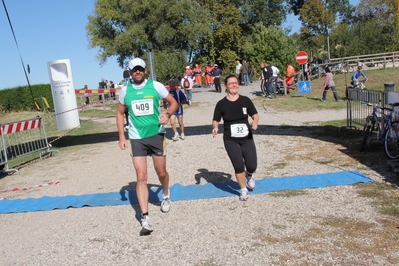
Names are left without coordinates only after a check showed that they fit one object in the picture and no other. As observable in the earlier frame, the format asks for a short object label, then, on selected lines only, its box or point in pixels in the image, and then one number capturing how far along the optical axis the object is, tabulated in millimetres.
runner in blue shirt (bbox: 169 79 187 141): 11361
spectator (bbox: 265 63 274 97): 22047
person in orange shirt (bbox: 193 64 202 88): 30453
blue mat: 6652
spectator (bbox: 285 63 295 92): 23984
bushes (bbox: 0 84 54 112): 30797
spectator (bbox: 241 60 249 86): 27916
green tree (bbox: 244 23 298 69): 30891
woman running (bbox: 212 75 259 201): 6148
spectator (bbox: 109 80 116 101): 33881
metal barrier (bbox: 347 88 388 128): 9320
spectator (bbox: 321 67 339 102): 20031
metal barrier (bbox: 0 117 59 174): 10703
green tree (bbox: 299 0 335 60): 48062
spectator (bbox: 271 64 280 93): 22688
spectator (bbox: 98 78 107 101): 34109
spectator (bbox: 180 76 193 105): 22016
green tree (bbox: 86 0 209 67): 40938
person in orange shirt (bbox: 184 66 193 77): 23298
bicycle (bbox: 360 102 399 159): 7516
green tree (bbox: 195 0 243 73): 43031
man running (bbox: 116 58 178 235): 5387
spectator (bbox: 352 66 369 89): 20594
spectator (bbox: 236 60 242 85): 28528
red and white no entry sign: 21391
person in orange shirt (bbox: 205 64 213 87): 30239
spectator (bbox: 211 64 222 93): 25719
